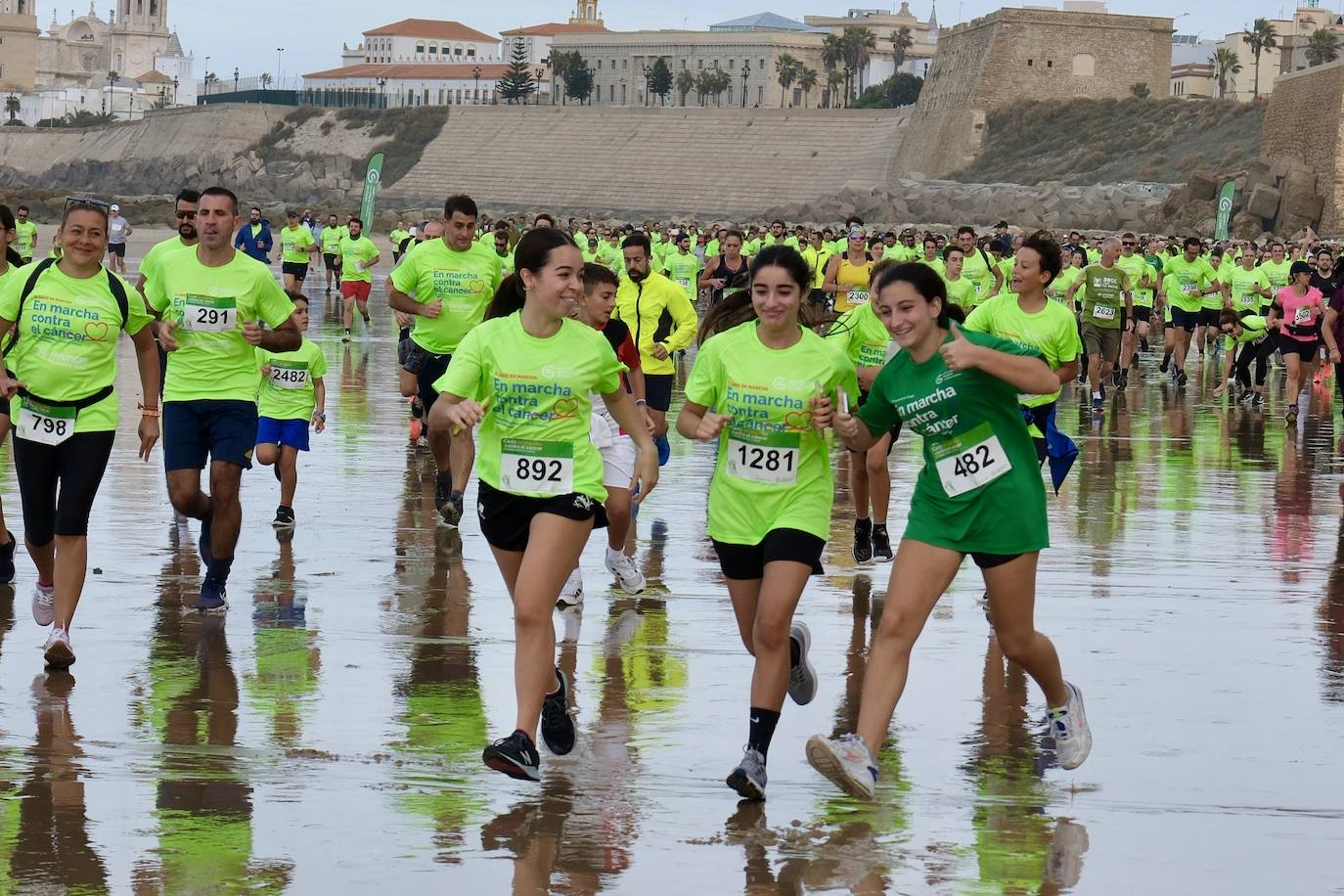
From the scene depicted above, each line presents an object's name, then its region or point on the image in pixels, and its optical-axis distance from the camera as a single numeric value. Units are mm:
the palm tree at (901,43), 157250
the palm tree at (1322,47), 116375
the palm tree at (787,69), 150125
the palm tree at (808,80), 151250
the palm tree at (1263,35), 130062
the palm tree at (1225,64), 131438
